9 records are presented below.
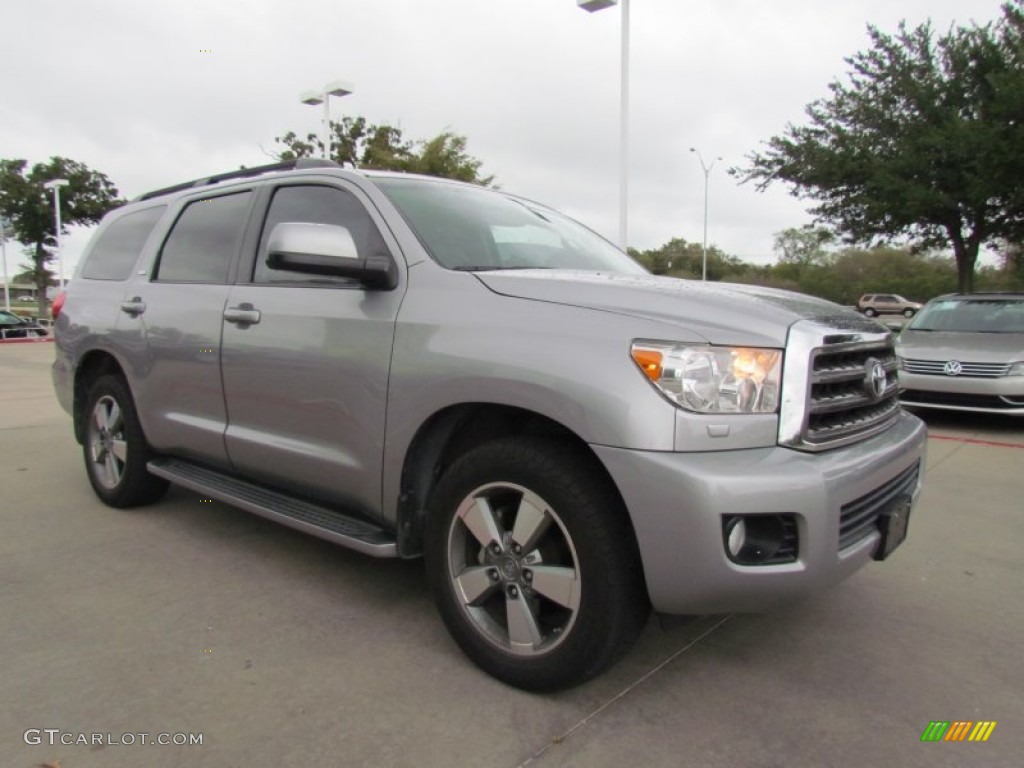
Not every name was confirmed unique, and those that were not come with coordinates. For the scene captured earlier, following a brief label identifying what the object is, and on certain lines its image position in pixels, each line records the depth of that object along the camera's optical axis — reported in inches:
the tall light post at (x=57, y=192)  1232.6
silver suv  81.5
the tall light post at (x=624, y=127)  450.9
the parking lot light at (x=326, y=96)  597.7
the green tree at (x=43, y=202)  1359.5
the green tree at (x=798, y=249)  3243.1
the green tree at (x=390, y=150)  876.6
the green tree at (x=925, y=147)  512.7
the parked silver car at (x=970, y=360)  276.2
